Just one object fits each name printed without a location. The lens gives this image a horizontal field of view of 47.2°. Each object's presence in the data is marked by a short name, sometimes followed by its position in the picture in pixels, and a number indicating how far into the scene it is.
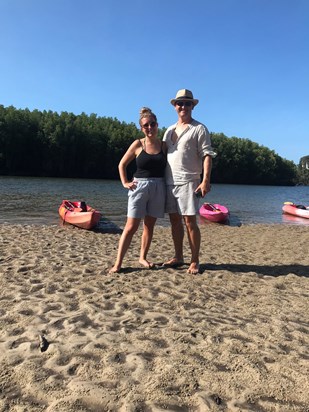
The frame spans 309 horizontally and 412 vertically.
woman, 5.13
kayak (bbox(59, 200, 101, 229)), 11.62
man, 4.97
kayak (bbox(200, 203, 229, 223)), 15.62
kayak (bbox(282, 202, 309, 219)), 20.33
